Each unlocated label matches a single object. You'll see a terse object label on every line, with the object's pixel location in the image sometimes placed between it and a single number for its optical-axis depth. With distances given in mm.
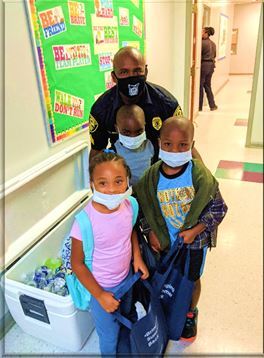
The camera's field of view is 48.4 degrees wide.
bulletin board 1458
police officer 1271
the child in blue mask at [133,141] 1230
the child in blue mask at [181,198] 1041
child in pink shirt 993
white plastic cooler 1235
